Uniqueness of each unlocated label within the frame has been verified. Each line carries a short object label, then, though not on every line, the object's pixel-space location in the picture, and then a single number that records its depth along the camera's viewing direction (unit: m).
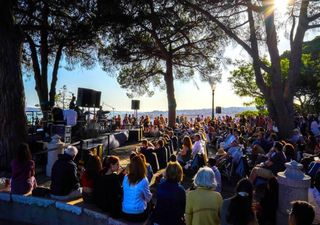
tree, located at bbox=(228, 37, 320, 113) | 19.04
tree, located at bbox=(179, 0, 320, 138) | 7.45
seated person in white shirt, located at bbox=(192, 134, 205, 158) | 5.62
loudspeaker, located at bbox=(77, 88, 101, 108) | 8.95
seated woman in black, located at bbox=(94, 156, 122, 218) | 2.95
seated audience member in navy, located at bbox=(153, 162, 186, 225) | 2.45
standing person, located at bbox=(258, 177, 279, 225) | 3.11
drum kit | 9.08
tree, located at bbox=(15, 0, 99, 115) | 9.02
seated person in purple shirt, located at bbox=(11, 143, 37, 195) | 3.52
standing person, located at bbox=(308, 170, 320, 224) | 3.05
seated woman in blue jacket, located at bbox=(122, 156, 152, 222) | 2.73
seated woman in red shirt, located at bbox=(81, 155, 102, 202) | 3.23
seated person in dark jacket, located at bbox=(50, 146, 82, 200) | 3.31
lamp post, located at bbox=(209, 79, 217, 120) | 14.50
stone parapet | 3.03
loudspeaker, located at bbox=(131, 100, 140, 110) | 13.25
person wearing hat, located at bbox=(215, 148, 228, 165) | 5.52
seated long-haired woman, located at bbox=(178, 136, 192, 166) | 5.69
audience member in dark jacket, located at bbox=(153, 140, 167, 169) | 5.82
